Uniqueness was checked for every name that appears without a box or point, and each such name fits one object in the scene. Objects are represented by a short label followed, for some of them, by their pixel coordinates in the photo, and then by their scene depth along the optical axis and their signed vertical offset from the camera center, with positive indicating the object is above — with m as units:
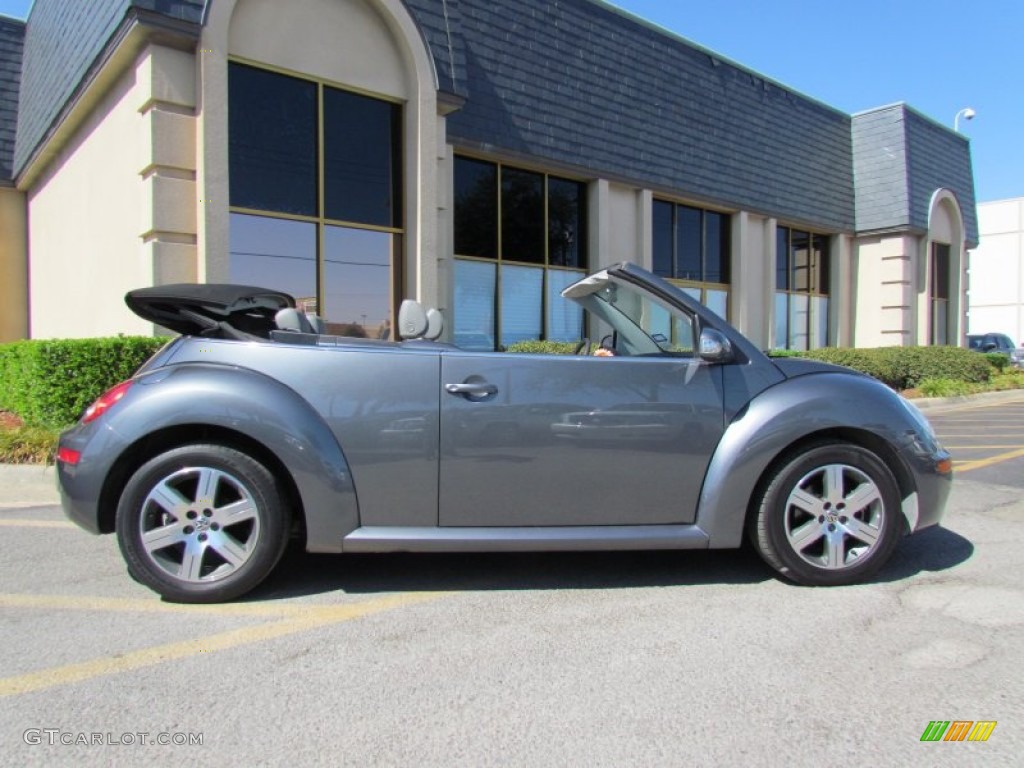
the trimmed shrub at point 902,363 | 15.70 +0.18
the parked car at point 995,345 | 26.67 +0.98
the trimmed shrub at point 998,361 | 19.86 +0.27
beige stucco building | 7.86 +3.13
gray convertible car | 3.37 -0.42
